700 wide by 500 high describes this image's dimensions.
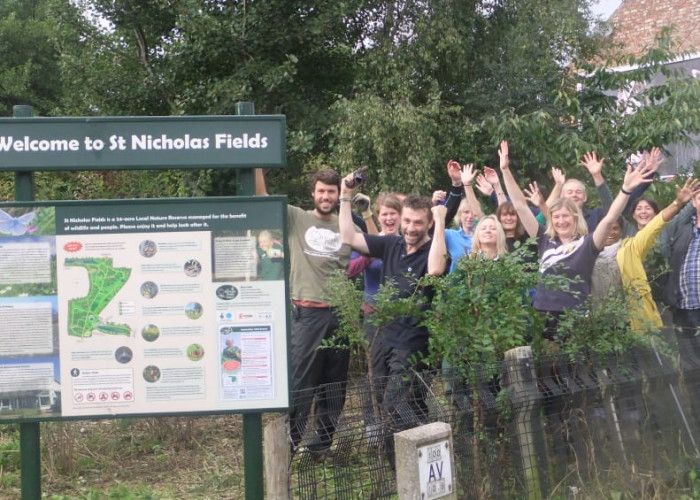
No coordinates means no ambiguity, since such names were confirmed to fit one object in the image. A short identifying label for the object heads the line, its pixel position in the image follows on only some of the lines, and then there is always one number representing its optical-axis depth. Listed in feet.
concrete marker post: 11.18
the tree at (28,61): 90.07
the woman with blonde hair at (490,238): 19.13
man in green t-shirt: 19.51
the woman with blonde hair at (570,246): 17.93
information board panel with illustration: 13.35
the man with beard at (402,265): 17.78
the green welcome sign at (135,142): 13.69
